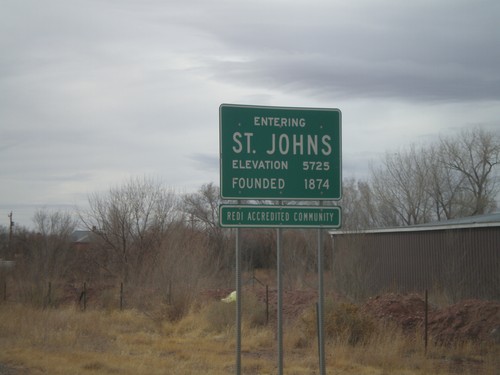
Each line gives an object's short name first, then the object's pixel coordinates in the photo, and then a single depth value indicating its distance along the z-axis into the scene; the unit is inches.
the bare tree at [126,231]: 1498.5
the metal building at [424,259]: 971.3
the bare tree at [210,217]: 1310.3
